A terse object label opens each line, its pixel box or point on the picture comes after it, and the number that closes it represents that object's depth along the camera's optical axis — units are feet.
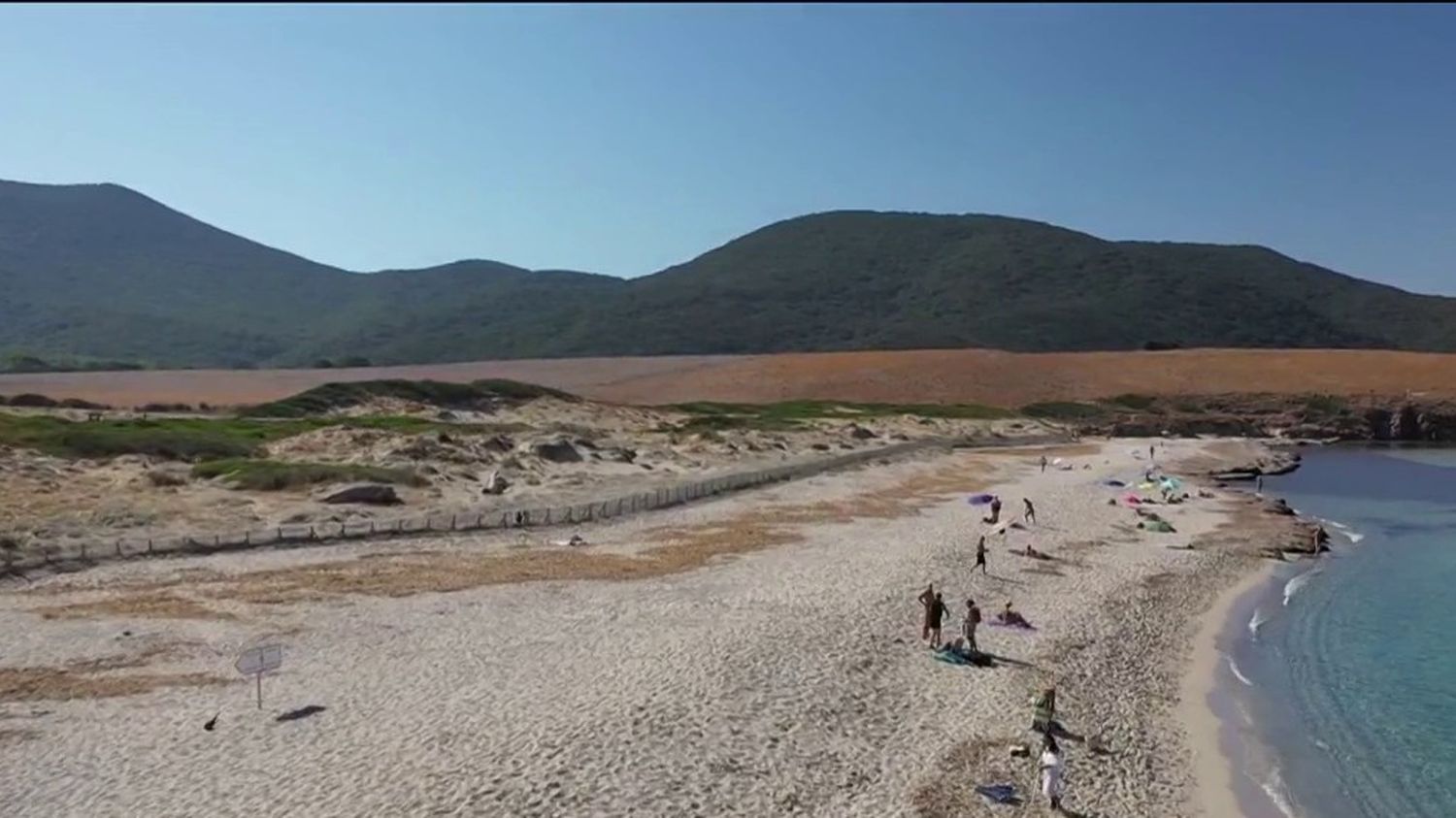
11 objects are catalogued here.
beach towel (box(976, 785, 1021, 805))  52.49
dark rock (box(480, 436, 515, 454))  163.53
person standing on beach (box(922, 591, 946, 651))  77.77
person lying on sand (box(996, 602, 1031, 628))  86.33
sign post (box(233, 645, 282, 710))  60.70
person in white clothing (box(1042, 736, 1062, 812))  51.78
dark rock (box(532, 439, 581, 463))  166.40
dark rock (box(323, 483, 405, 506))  127.03
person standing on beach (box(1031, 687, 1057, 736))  60.80
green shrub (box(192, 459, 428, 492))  130.52
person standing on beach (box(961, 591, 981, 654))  76.23
